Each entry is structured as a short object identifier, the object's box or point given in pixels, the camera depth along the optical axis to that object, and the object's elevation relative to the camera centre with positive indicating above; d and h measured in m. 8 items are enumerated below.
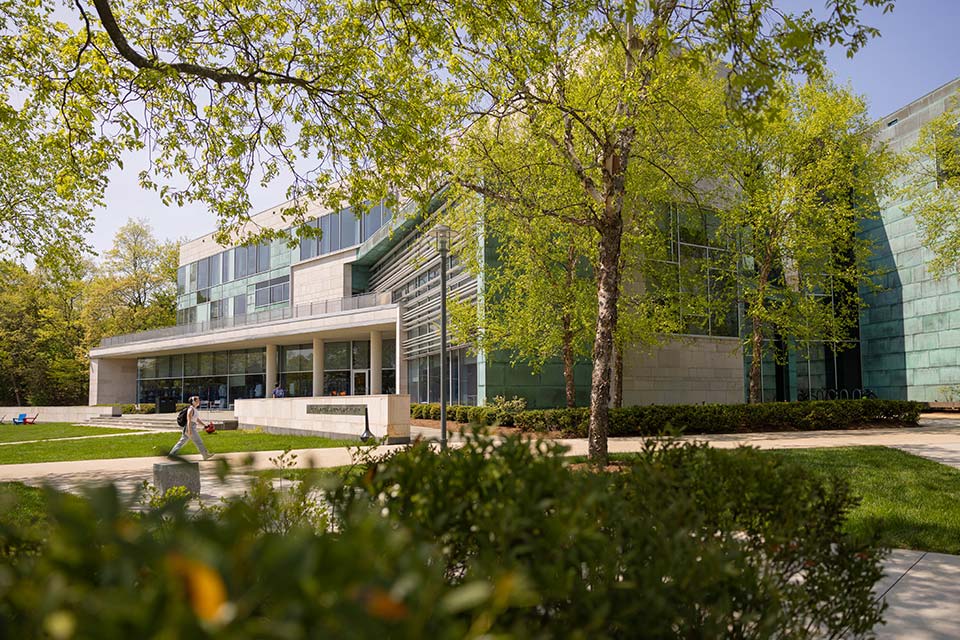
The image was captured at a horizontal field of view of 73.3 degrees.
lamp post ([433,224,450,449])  13.84 +2.08
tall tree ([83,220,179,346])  55.12 +7.39
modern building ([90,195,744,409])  26.86 +1.69
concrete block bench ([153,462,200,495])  8.50 -1.45
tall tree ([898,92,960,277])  23.11 +6.41
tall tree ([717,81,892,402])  21.75 +5.35
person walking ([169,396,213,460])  14.41 -1.42
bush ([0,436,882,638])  1.05 -0.54
